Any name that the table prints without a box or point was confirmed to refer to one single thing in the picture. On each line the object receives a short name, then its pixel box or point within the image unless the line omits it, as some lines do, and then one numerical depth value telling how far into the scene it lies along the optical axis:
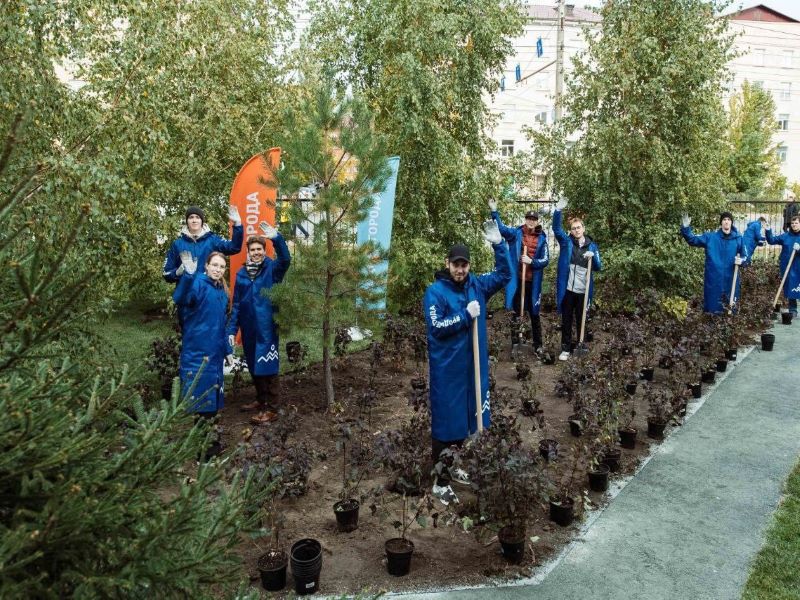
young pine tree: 6.21
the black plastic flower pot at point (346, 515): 4.51
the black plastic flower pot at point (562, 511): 4.60
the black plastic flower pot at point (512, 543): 4.09
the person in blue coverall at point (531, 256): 9.38
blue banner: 9.35
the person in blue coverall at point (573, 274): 8.77
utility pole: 17.39
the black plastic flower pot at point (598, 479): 5.15
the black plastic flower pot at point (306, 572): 3.80
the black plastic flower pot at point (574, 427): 6.31
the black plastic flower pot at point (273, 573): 3.85
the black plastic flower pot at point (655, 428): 6.28
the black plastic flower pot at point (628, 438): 6.04
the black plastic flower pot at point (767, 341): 9.41
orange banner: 8.66
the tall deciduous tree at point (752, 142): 28.38
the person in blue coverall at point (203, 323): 5.62
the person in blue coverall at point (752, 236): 10.86
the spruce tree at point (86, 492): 1.55
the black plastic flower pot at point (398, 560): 3.99
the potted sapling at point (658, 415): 6.29
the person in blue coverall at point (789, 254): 11.34
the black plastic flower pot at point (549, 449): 4.68
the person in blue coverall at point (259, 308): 6.60
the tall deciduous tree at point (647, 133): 10.62
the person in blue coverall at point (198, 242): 6.88
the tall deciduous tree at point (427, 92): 9.72
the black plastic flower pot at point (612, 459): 5.56
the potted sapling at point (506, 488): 3.96
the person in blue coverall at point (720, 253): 9.85
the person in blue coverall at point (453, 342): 4.85
